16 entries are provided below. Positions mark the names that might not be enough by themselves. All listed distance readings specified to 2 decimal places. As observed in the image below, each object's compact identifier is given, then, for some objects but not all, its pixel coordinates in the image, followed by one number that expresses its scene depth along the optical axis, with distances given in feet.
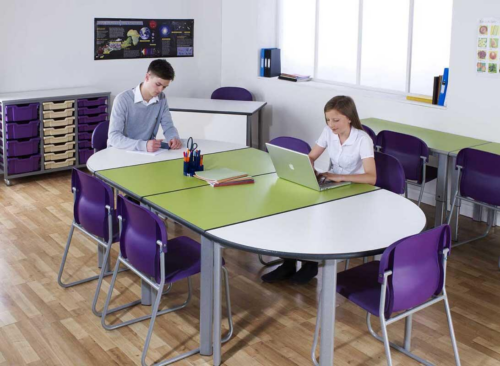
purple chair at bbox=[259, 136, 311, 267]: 14.25
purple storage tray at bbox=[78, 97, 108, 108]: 20.88
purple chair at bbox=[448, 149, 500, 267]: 14.23
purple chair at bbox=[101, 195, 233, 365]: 9.98
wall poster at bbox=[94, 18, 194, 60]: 22.07
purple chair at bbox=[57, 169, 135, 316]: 11.67
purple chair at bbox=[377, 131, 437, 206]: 15.83
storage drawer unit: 19.62
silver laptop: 11.45
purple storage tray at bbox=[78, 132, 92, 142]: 21.13
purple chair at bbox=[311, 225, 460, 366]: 8.95
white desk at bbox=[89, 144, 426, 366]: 9.24
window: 18.81
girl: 12.22
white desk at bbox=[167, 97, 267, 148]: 20.44
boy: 14.03
